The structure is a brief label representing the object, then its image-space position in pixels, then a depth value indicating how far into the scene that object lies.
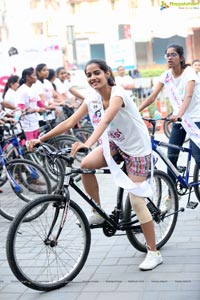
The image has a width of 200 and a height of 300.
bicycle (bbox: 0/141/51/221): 6.04
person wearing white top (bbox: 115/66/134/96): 13.53
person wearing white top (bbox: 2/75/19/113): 8.97
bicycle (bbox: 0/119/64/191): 6.66
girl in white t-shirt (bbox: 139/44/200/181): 5.50
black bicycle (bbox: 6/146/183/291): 3.90
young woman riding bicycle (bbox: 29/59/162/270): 4.14
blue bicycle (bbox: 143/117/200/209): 5.18
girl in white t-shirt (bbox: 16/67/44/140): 8.27
